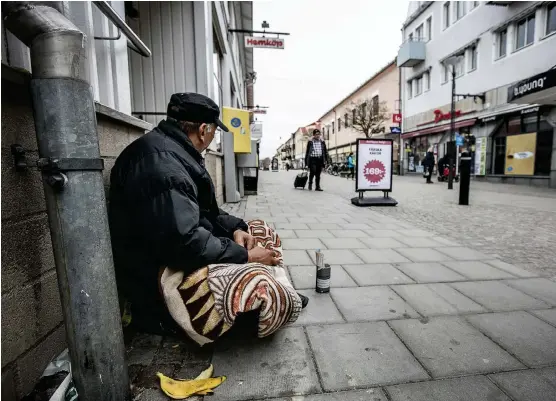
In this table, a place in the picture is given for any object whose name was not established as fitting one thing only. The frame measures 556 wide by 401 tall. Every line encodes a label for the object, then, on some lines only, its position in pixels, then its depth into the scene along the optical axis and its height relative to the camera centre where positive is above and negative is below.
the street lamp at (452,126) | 12.09 +1.21
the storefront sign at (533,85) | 9.20 +2.12
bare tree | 27.72 +3.77
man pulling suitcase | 10.62 +0.30
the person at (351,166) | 20.95 -0.32
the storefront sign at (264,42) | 10.65 +3.94
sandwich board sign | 7.97 -0.21
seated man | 1.65 -0.47
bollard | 8.01 -0.53
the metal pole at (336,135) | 46.47 +3.76
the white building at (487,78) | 14.01 +4.23
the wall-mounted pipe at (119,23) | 1.94 +0.95
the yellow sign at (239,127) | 7.78 +0.91
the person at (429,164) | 16.52 -0.27
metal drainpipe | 1.23 -0.12
